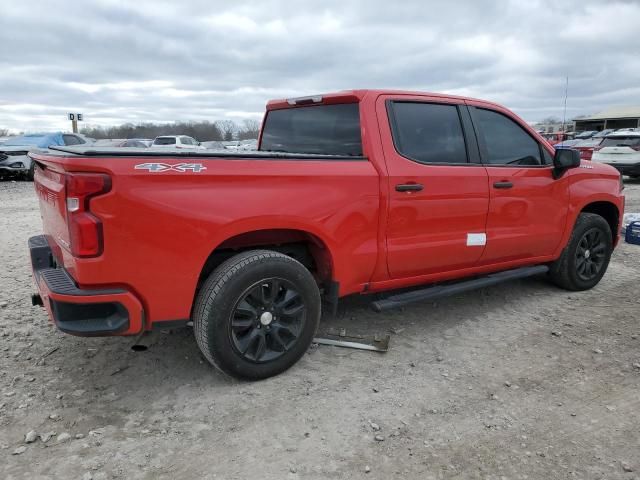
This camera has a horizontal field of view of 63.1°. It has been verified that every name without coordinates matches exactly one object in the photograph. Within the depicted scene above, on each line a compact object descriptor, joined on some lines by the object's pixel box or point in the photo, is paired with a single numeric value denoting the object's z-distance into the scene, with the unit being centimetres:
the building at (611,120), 5738
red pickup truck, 277
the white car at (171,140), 2460
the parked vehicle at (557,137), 3170
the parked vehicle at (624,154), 1572
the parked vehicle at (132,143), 2033
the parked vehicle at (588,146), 1524
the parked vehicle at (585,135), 3608
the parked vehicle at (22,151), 1497
